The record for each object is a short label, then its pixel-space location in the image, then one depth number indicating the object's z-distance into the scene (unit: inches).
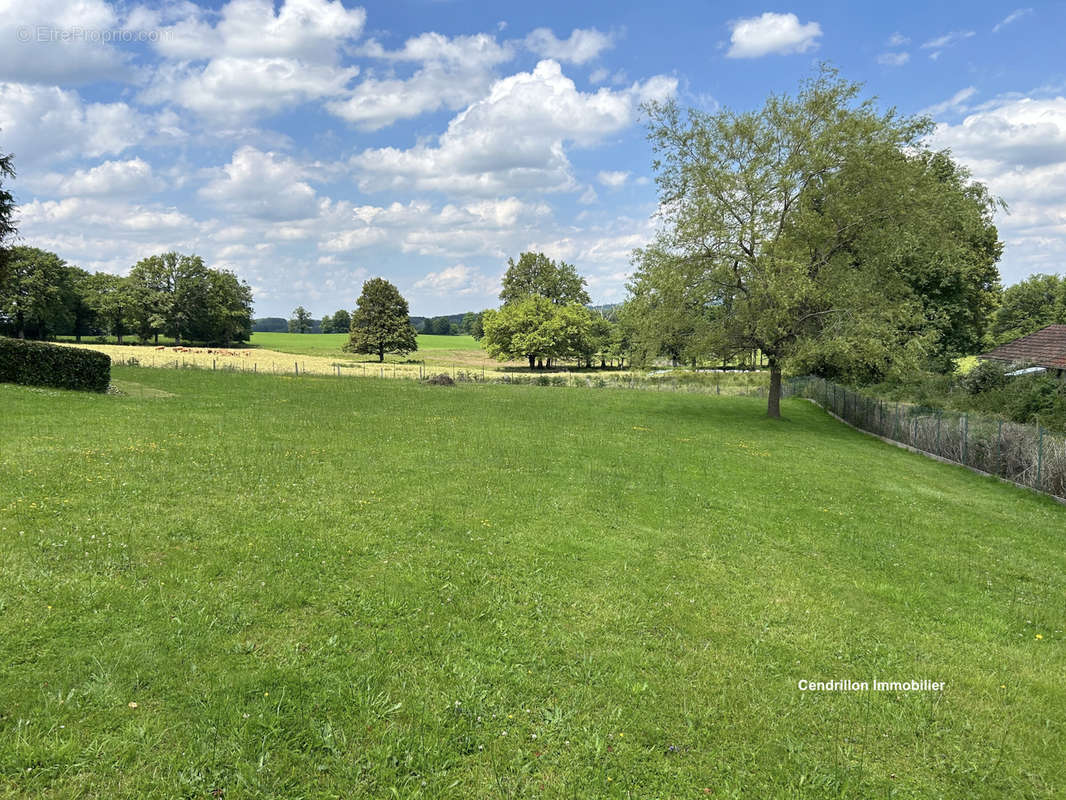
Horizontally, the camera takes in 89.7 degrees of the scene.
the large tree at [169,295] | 3587.6
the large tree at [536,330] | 3088.1
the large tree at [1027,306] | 3265.3
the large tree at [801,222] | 1023.6
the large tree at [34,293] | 2933.1
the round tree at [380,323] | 3284.9
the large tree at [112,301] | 3496.6
